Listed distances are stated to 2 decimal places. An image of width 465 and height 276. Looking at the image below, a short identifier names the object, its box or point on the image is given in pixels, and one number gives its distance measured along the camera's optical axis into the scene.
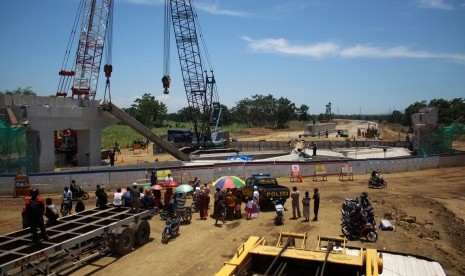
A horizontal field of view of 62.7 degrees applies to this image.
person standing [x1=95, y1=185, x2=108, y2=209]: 15.59
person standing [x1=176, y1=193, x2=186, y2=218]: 17.44
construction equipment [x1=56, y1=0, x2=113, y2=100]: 43.06
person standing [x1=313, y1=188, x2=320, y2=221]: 18.38
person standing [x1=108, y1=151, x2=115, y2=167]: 36.35
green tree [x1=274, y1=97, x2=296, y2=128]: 137.88
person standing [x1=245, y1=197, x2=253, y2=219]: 18.92
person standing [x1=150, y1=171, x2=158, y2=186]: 24.65
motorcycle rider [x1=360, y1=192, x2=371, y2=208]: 16.10
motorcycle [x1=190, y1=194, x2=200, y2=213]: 20.48
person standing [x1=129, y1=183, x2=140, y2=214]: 15.84
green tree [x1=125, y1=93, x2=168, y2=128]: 128.88
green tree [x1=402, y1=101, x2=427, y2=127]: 121.91
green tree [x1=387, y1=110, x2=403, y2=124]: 162.25
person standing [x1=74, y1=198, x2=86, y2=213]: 16.27
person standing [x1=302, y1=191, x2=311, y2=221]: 18.05
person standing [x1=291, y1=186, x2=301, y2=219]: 18.48
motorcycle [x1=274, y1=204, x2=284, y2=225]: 17.73
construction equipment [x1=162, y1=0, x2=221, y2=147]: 50.06
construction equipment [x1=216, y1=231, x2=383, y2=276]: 6.75
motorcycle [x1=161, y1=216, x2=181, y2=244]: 15.46
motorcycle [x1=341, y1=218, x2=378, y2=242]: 15.37
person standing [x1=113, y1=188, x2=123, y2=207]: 16.34
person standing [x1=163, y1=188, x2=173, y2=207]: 19.85
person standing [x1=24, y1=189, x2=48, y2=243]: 11.20
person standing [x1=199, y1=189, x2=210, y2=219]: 18.95
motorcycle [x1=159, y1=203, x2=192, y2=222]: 17.92
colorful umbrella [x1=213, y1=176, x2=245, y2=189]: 19.31
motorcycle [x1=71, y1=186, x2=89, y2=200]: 22.30
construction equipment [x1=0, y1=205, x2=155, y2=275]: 10.55
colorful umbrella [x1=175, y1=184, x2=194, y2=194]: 18.06
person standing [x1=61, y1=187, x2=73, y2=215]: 18.20
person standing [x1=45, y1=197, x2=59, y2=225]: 12.90
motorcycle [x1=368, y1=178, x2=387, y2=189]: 27.86
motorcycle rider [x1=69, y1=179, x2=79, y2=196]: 22.19
